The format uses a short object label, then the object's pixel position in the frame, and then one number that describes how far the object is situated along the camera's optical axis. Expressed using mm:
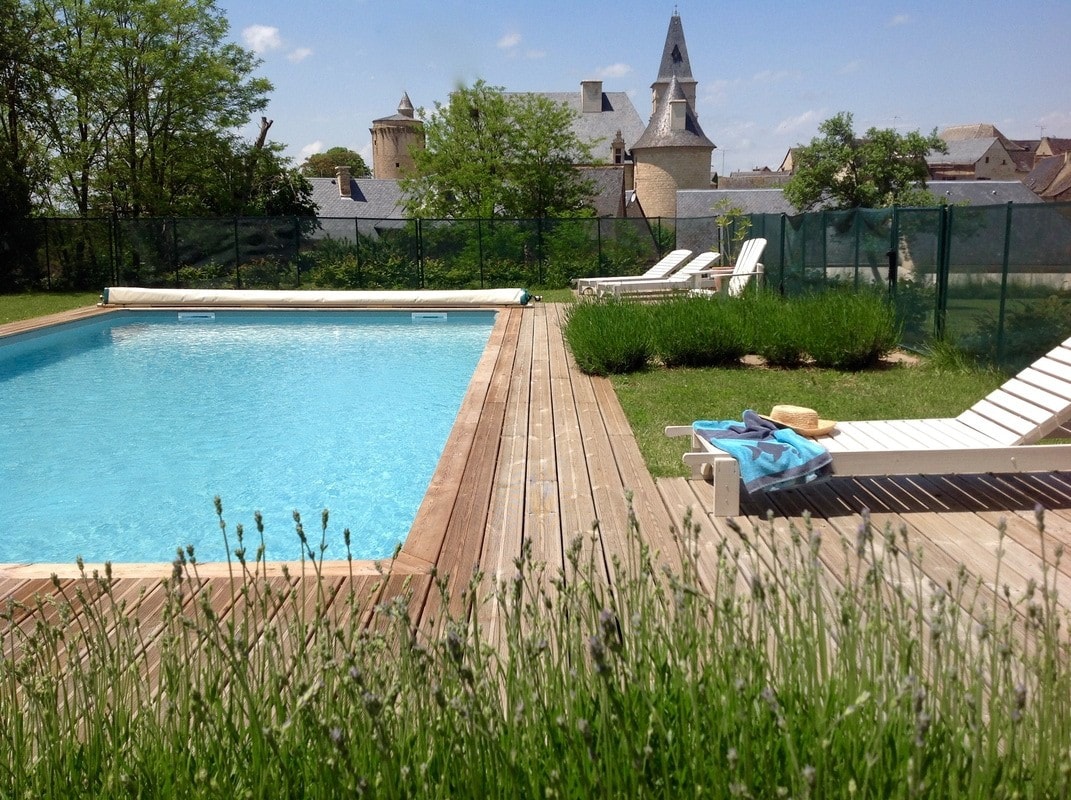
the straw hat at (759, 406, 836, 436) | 4398
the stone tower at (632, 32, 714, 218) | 47906
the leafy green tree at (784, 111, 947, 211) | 35750
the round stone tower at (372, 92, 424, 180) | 69000
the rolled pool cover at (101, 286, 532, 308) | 15156
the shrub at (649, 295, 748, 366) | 8133
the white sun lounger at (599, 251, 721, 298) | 12484
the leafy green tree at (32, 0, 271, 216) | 21109
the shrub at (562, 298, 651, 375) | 7867
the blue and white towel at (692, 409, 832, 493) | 3969
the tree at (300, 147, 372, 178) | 69625
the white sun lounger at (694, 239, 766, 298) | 10992
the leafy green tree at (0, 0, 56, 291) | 17984
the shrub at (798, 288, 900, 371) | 7918
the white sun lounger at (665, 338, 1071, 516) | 4035
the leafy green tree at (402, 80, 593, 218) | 26562
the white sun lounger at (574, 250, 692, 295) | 15125
